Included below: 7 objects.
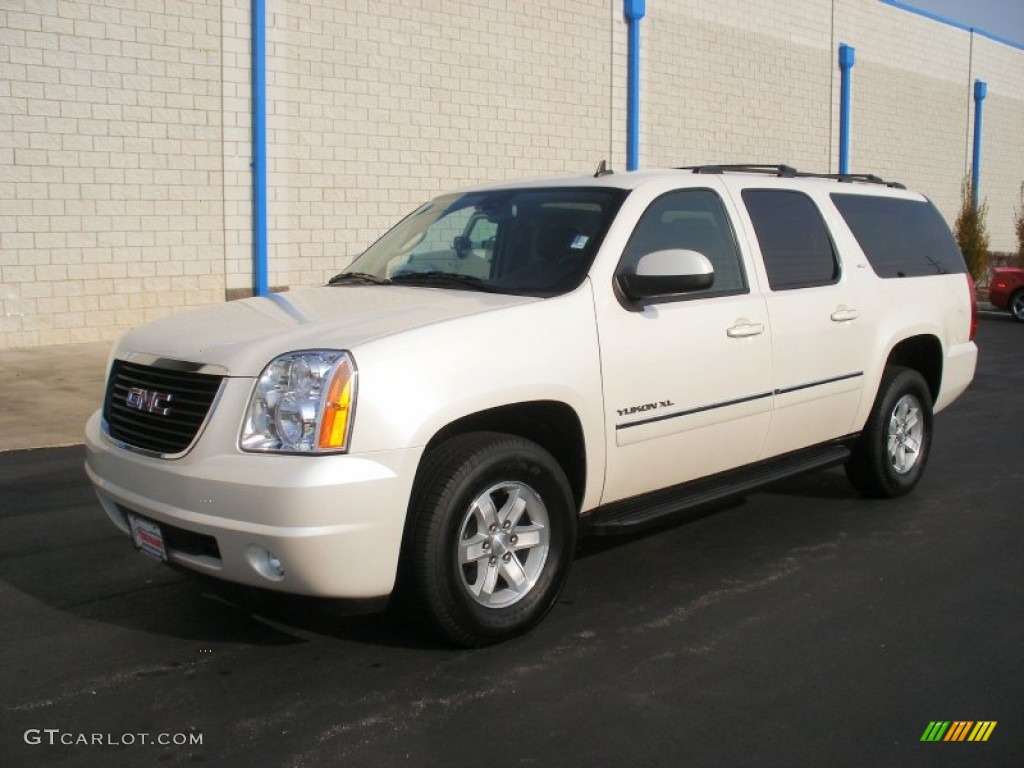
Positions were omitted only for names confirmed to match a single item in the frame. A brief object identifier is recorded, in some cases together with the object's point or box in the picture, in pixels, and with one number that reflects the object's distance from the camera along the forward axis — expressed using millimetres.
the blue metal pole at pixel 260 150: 14836
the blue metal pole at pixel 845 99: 25859
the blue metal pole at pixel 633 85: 20016
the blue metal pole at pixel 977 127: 31500
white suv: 3842
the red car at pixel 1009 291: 21125
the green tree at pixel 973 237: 28672
